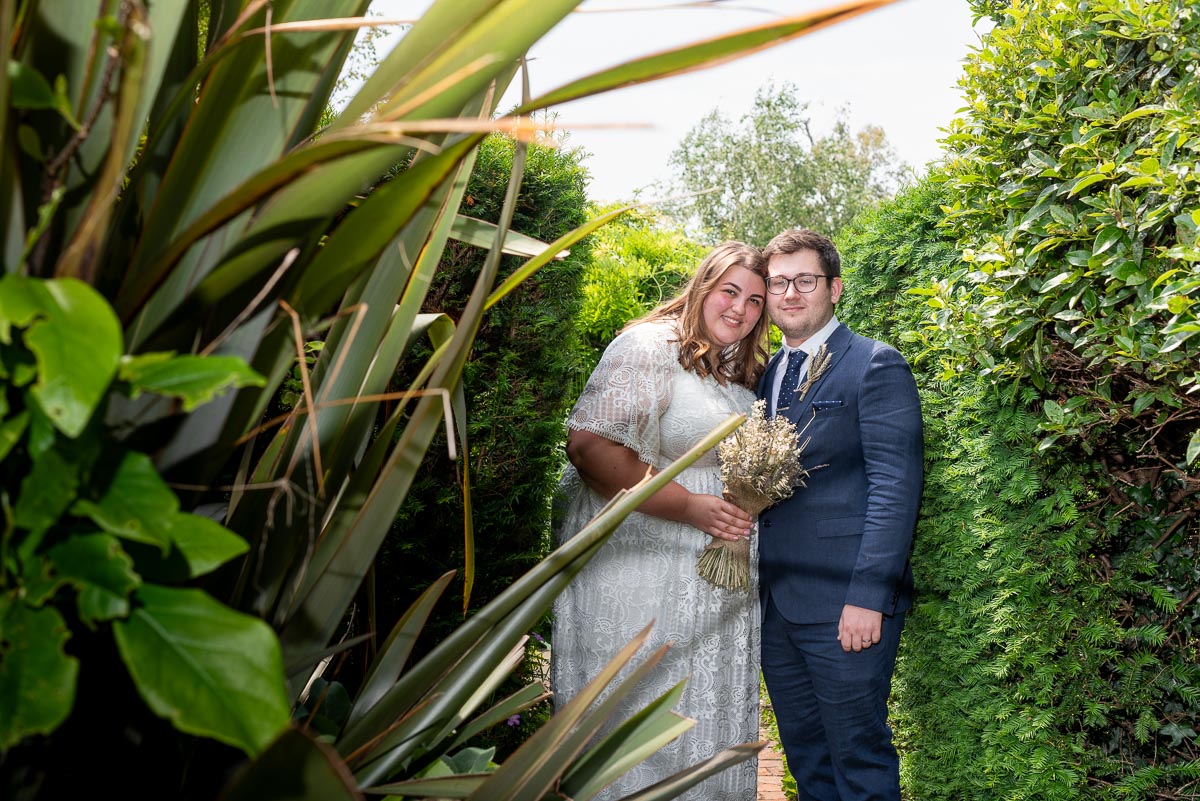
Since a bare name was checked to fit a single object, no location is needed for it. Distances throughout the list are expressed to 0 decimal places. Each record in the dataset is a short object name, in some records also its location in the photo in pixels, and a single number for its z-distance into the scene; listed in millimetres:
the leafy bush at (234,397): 642
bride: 3242
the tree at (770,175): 34312
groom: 3326
